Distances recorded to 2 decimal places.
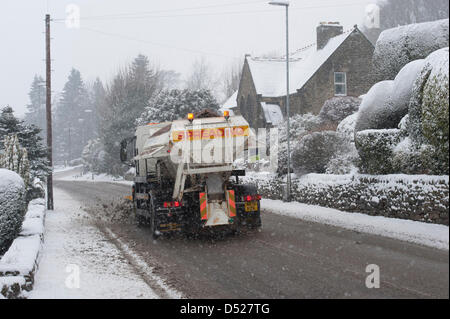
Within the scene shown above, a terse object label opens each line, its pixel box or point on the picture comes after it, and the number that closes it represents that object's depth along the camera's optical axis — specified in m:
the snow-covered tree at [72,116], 95.50
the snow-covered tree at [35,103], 103.21
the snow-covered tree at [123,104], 47.81
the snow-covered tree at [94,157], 55.38
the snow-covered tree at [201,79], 69.69
